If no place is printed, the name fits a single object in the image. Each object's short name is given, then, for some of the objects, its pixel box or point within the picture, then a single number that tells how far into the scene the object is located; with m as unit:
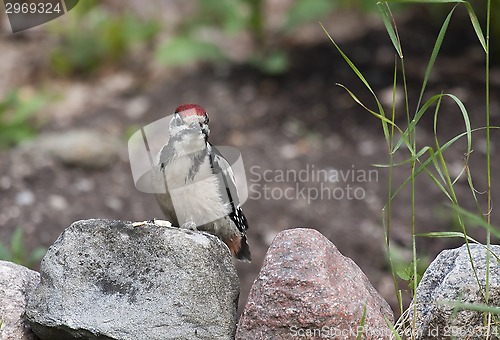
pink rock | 5.54
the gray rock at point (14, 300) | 6.07
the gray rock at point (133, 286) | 5.74
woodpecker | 6.71
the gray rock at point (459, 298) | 5.62
